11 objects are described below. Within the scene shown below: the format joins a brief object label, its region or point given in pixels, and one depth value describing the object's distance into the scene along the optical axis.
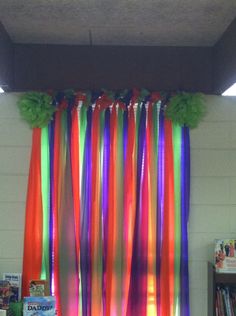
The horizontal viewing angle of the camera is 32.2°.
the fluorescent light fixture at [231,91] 2.98
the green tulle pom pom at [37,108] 3.14
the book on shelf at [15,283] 2.99
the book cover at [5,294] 2.90
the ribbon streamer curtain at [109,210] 3.09
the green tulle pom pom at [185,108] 3.15
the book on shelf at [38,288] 2.97
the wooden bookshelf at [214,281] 2.96
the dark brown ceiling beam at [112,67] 3.21
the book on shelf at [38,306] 2.88
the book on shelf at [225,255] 2.98
